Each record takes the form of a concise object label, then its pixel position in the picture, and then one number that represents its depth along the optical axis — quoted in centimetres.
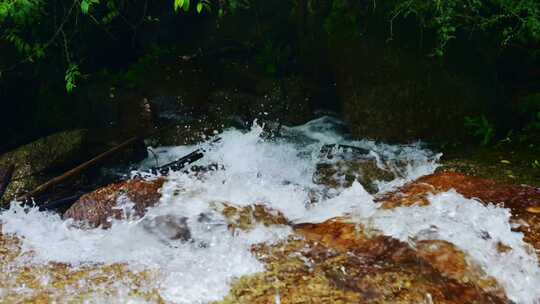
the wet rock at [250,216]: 451
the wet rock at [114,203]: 473
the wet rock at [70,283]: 346
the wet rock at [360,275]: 337
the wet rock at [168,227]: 439
